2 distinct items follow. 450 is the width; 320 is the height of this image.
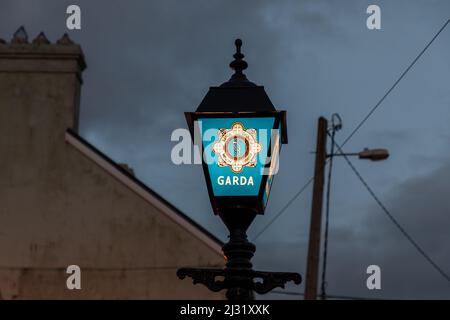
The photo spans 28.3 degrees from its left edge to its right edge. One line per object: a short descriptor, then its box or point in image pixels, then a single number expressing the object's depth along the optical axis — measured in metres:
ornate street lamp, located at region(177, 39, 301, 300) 5.52
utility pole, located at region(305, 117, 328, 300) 14.80
